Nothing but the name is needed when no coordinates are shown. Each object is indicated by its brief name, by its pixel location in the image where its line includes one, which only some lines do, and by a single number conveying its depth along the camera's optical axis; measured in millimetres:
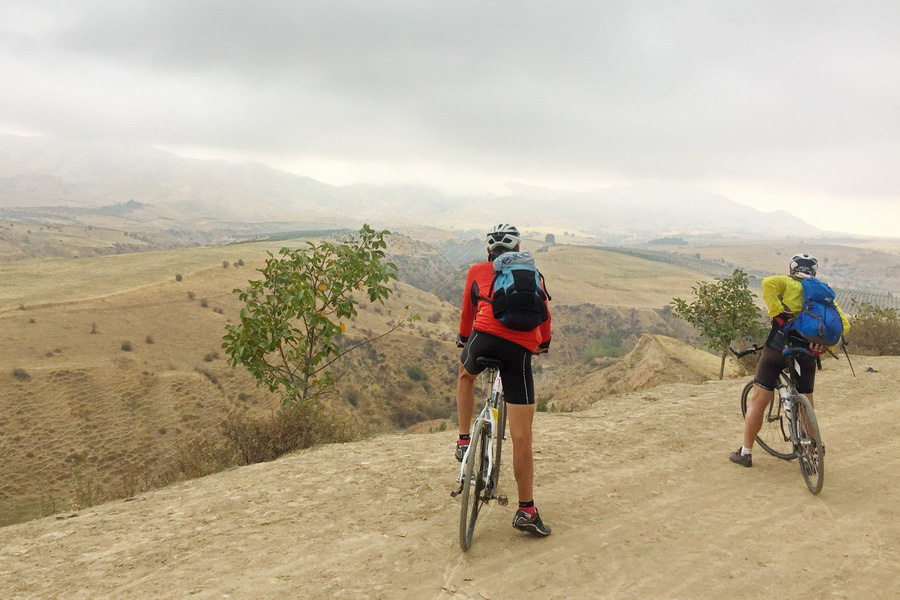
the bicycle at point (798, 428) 5255
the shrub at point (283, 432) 7605
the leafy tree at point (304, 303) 9234
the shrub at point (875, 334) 16719
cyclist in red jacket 3949
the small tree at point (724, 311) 18188
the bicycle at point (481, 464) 3902
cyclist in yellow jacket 5359
